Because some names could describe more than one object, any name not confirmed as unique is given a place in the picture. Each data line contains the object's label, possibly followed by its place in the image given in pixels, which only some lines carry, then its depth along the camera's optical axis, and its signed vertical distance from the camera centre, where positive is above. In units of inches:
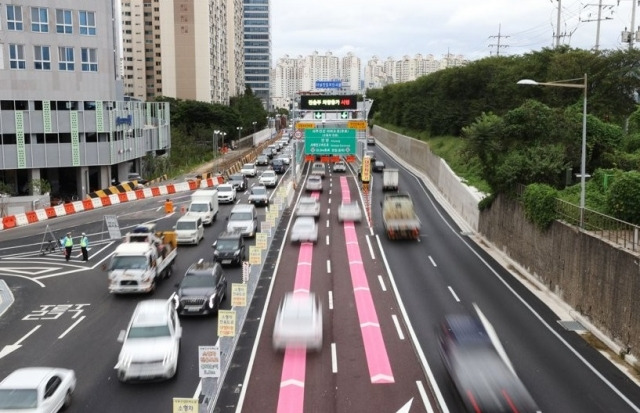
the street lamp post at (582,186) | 924.3 -99.7
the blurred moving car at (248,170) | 2731.3 -218.5
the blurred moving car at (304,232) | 1414.9 -251.3
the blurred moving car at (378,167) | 2839.6 -213.0
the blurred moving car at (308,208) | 1654.8 -233.8
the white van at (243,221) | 1448.1 -235.0
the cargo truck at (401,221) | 1459.2 -235.0
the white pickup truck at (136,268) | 997.8 -237.3
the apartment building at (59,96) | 2103.8 +82.2
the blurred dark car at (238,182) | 2308.1 -227.0
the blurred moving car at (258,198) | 1932.8 -238.3
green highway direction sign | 2202.3 -76.7
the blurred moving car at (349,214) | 1672.0 -249.4
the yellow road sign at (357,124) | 2156.6 -15.6
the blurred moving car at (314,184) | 2203.5 -226.0
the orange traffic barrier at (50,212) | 1795.0 -259.6
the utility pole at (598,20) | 2750.7 +442.4
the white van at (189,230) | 1392.7 -245.0
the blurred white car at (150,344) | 677.3 -248.7
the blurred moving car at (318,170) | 2634.6 -213.2
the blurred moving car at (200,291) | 889.5 -246.0
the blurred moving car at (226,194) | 1978.3 -231.9
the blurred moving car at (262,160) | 3309.5 -212.9
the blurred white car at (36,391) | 555.5 -244.7
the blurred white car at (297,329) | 776.3 -257.8
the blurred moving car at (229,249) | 1196.5 -247.5
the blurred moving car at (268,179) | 2354.8 -223.8
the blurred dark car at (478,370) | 563.2 -240.8
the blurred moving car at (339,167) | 2866.6 -215.6
